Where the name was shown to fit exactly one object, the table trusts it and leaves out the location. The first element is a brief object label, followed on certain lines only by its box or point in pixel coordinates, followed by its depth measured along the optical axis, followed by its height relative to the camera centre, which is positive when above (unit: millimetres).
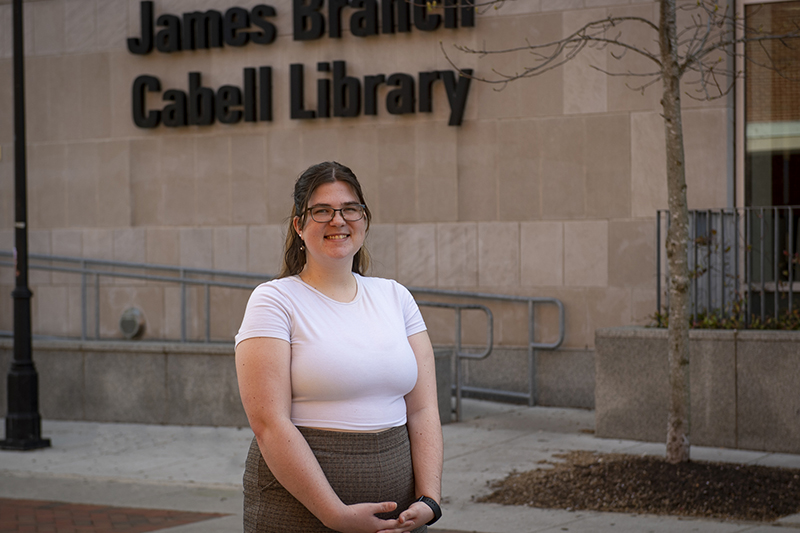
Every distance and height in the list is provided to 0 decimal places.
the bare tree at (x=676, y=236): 7320 +85
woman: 2701 -402
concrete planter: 8391 -1226
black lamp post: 9445 -824
